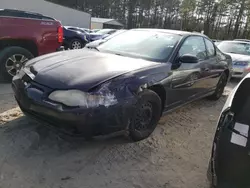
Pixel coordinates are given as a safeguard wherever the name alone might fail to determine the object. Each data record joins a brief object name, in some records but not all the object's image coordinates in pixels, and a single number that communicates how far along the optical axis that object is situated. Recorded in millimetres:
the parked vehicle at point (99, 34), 10029
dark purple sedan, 1961
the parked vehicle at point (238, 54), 6461
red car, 3771
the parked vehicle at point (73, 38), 7892
